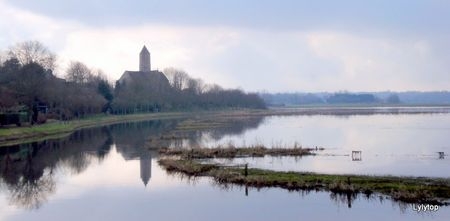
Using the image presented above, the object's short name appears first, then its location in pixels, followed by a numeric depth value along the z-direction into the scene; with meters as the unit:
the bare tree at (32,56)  71.44
